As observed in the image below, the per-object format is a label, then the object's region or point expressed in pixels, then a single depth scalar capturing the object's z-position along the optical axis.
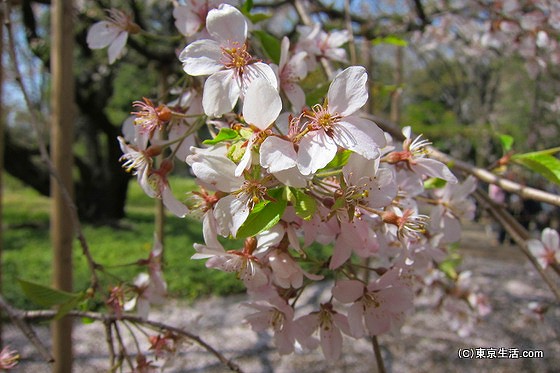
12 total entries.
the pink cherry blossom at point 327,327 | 0.13
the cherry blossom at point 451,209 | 0.15
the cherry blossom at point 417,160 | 0.11
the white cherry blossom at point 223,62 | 0.10
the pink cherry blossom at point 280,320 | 0.12
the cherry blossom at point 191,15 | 0.13
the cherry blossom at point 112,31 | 0.15
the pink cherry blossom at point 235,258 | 0.11
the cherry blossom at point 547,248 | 0.21
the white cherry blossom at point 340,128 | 0.09
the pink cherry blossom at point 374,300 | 0.12
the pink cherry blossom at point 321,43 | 0.16
